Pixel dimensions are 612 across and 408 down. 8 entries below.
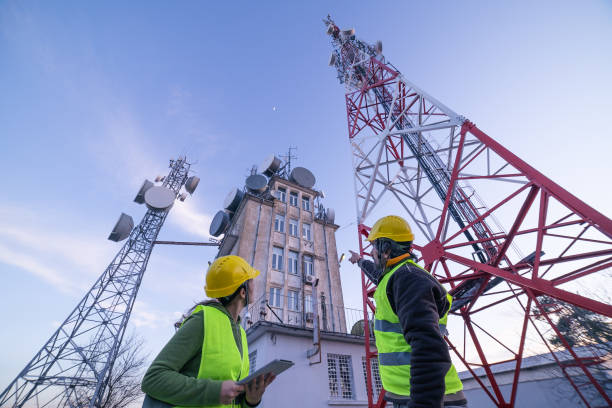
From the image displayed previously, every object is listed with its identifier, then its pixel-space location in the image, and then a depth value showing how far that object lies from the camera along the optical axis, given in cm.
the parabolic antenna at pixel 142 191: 2341
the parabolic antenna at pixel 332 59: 1321
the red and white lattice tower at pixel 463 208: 431
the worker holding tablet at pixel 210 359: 153
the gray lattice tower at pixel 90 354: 1403
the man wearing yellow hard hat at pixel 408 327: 145
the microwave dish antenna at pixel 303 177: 2267
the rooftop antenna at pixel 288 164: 2458
